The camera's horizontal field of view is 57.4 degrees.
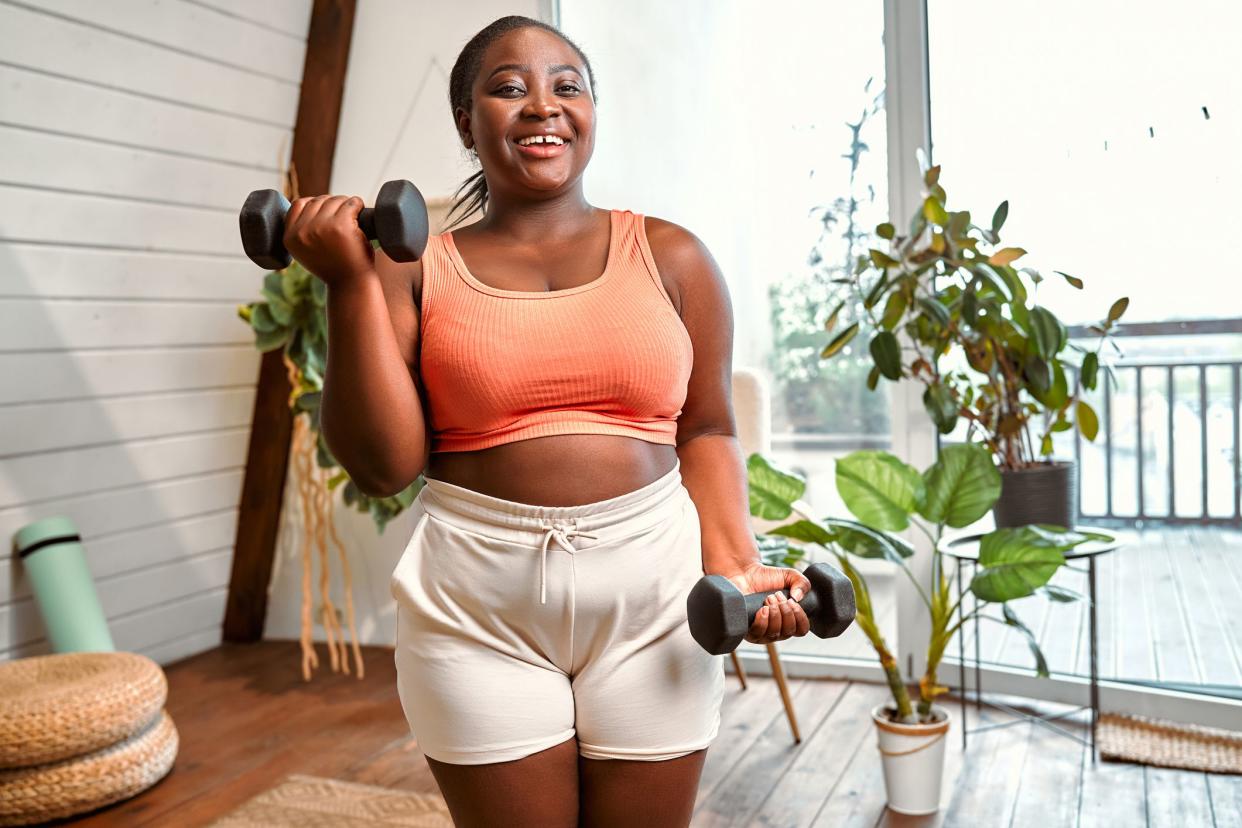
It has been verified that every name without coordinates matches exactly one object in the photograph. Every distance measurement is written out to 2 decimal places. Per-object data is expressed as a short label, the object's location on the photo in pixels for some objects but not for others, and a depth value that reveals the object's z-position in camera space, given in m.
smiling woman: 1.02
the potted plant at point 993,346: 2.44
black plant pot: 2.53
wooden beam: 3.55
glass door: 2.68
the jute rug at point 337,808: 2.39
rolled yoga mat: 3.02
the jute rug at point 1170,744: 2.48
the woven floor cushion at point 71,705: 2.43
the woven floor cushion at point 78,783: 2.47
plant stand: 2.41
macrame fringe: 3.31
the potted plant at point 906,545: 2.22
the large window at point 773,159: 3.06
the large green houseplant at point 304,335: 3.16
